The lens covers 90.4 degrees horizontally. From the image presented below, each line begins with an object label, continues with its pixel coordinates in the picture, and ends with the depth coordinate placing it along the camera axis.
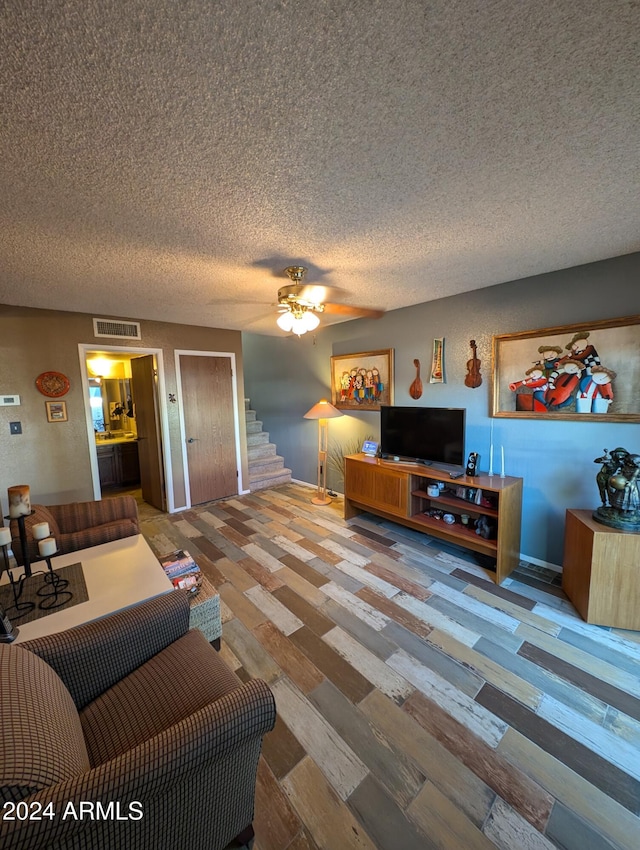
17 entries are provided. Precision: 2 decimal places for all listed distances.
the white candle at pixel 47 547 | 1.49
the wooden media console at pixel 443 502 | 2.57
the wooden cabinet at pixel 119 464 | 5.06
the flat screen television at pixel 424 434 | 2.94
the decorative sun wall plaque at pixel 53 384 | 3.21
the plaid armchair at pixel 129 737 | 0.71
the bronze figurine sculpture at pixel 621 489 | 2.03
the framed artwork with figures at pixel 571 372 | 2.26
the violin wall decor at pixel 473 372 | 3.00
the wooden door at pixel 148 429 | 4.18
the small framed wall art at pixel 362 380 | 3.79
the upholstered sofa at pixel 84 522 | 2.16
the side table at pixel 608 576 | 1.96
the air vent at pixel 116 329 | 3.53
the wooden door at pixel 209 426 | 4.30
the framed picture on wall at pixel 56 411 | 3.29
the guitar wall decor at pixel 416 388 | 3.47
